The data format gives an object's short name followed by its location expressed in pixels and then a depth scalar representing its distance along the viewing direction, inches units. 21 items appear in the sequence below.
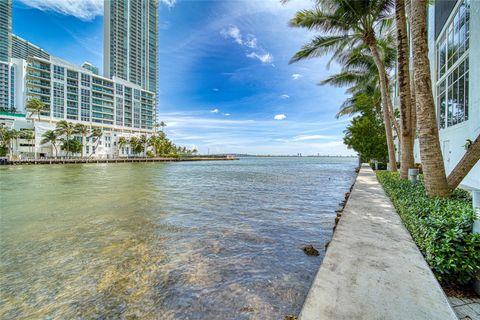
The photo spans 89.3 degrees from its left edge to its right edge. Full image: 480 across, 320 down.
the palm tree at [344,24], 463.2
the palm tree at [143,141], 3336.6
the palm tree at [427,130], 203.8
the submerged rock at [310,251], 189.3
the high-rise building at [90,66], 4146.2
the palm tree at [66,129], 2439.7
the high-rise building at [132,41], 4114.2
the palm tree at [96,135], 2768.9
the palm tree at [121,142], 3059.8
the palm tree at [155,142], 3442.4
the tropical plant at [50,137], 2430.9
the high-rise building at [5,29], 3951.8
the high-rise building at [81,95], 2876.5
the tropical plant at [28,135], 2390.4
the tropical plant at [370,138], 893.8
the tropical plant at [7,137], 2182.2
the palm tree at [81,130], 2613.2
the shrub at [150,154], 3415.4
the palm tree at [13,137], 2231.5
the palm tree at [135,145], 3292.3
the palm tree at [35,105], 2556.6
